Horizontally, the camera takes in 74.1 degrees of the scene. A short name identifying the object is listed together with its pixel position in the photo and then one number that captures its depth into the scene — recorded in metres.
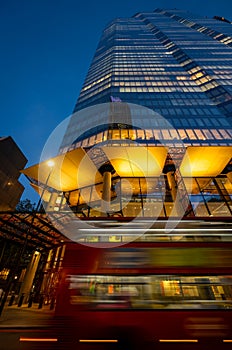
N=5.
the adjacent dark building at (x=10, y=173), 18.41
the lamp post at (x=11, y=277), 7.03
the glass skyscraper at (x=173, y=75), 25.85
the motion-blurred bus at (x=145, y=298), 4.71
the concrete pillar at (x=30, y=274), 13.46
